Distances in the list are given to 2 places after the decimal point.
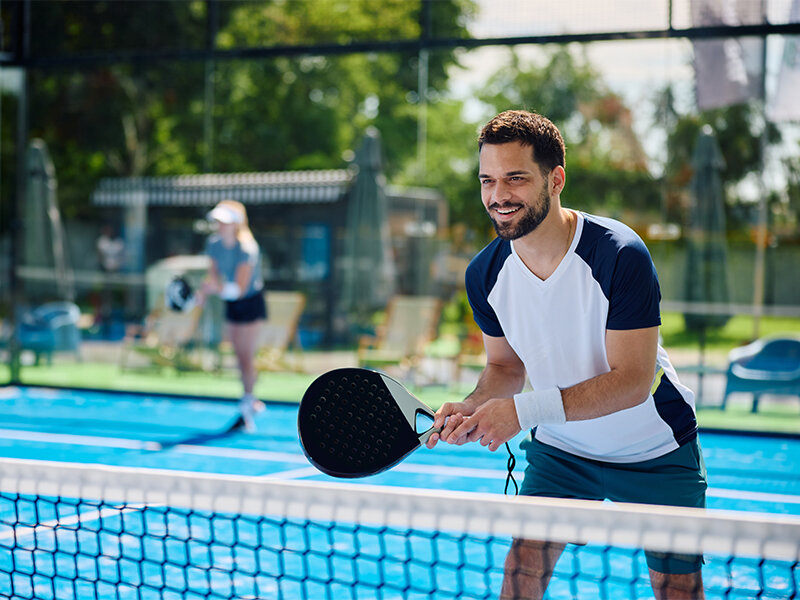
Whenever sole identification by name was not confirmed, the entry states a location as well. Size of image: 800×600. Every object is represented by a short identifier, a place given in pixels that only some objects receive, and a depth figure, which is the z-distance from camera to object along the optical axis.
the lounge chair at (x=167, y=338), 10.11
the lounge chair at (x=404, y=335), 9.16
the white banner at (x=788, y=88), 7.86
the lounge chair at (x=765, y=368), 7.95
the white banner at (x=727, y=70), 8.01
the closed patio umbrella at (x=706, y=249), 8.34
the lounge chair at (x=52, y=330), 10.30
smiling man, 2.42
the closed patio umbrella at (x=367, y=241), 9.54
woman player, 7.46
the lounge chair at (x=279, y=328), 9.76
